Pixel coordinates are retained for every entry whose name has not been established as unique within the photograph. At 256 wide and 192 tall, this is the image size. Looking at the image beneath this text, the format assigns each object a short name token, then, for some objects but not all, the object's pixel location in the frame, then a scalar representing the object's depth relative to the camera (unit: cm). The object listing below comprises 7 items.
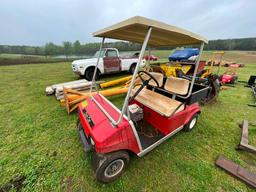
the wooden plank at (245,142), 227
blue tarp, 752
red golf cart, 161
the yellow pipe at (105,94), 365
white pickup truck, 674
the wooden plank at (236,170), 181
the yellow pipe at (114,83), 577
